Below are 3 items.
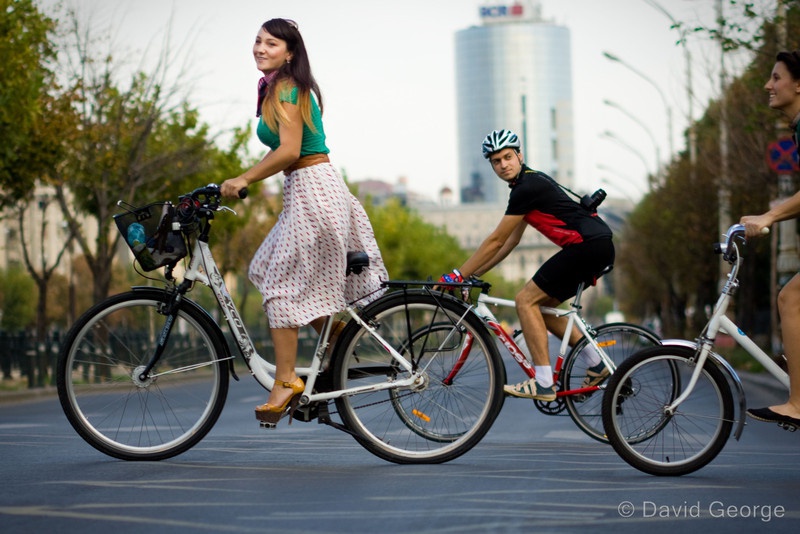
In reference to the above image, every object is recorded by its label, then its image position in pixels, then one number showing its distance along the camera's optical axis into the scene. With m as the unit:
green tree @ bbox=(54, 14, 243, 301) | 28.31
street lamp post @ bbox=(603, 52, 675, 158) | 40.75
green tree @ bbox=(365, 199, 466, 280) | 78.50
